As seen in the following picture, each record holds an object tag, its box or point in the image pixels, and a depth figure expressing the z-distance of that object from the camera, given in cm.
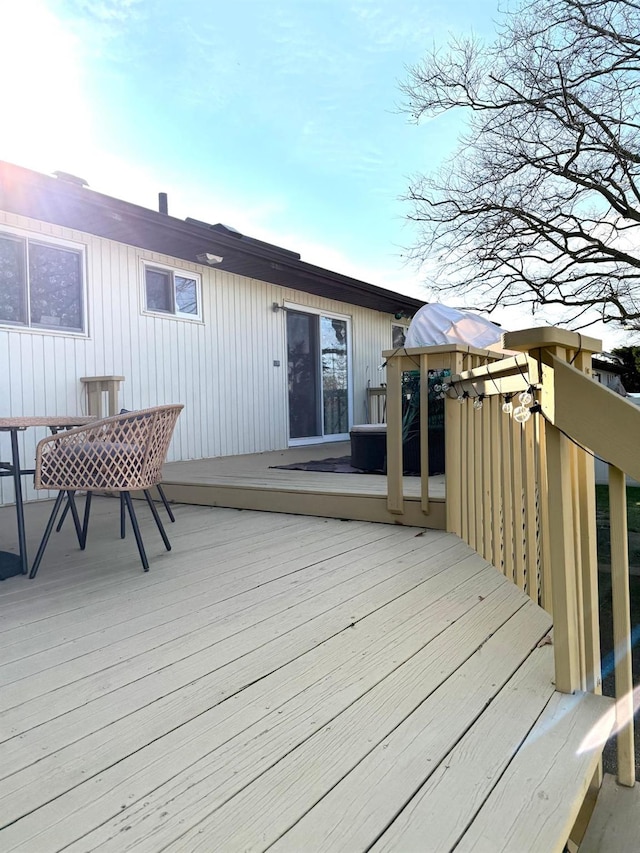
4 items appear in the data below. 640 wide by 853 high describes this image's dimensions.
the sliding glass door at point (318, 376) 740
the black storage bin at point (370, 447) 457
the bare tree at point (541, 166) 658
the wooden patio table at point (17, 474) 224
